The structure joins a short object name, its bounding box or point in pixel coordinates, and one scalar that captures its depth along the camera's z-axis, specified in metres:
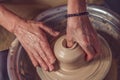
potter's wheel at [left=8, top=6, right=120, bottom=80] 1.42
